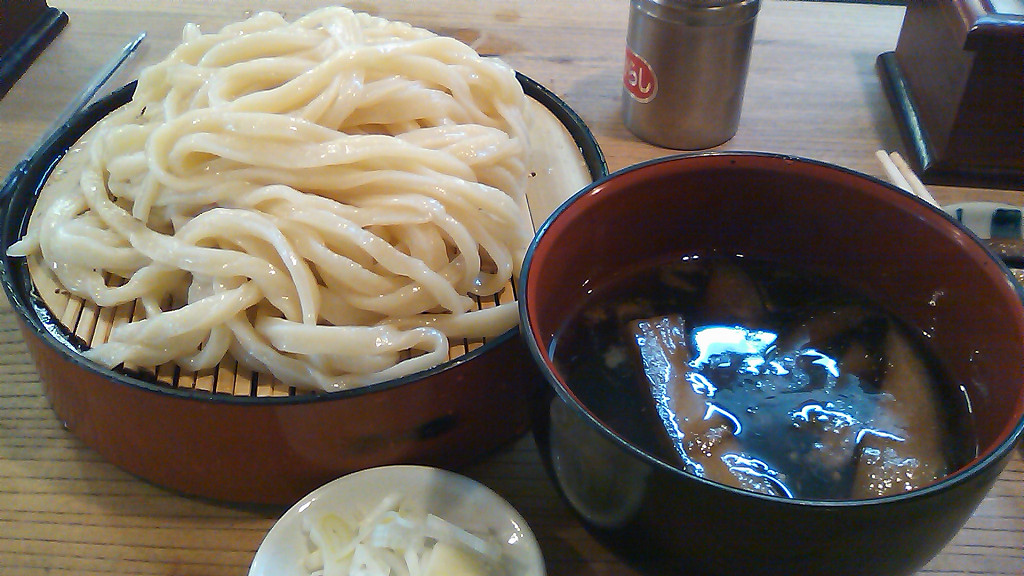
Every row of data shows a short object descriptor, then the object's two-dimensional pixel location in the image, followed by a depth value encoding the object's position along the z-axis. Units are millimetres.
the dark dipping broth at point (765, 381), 313
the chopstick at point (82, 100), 458
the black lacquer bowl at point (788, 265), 271
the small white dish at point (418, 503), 351
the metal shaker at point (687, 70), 568
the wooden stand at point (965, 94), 520
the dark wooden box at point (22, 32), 657
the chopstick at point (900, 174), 497
